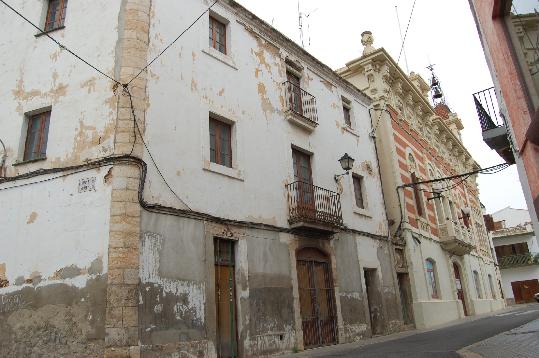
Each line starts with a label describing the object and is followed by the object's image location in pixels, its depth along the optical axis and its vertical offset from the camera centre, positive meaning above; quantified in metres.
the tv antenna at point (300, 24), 17.48 +11.15
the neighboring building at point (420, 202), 17.38 +4.77
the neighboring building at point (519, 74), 5.46 +2.92
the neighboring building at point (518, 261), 40.50 +3.69
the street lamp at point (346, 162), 13.58 +4.48
